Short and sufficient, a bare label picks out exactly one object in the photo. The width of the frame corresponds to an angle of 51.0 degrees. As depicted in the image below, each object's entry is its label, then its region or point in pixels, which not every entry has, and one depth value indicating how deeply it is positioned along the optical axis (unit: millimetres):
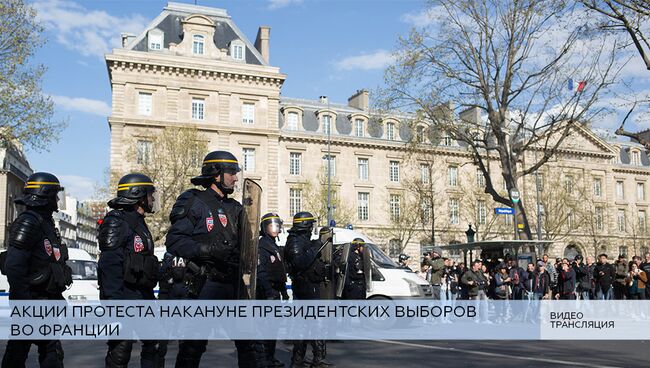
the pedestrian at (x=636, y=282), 17219
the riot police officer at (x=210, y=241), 5098
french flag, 23844
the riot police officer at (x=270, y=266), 7977
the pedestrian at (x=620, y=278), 18031
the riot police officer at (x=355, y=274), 13461
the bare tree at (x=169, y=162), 39344
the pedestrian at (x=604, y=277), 19156
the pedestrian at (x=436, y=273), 19453
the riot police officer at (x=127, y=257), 5516
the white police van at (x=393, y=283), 15641
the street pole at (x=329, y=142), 45506
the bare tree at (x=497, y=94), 24516
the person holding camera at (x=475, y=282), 18188
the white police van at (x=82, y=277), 18359
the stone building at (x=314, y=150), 47438
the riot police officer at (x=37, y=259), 5542
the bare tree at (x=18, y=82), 24328
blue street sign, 23188
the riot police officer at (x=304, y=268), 8695
